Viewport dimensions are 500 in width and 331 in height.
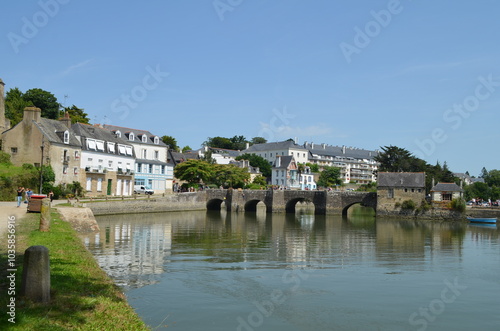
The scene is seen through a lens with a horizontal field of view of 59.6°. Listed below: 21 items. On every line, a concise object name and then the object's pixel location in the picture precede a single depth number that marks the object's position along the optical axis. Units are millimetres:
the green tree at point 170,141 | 118812
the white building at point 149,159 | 73125
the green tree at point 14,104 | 68850
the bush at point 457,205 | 64688
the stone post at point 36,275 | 9133
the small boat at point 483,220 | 58969
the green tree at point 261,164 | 132875
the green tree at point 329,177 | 130900
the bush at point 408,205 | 66812
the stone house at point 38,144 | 51156
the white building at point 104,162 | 59125
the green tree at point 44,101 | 79150
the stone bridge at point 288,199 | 71375
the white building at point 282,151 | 141875
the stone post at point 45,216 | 20422
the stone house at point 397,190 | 67000
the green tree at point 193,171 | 81875
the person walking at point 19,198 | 32062
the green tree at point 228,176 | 91688
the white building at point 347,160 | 156250
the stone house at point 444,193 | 66625
